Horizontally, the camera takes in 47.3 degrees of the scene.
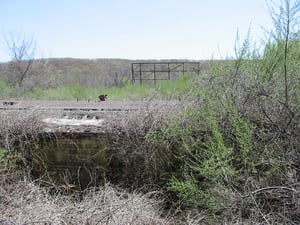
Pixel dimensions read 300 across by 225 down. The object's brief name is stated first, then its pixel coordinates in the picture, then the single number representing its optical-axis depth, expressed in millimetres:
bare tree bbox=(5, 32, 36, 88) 20861
